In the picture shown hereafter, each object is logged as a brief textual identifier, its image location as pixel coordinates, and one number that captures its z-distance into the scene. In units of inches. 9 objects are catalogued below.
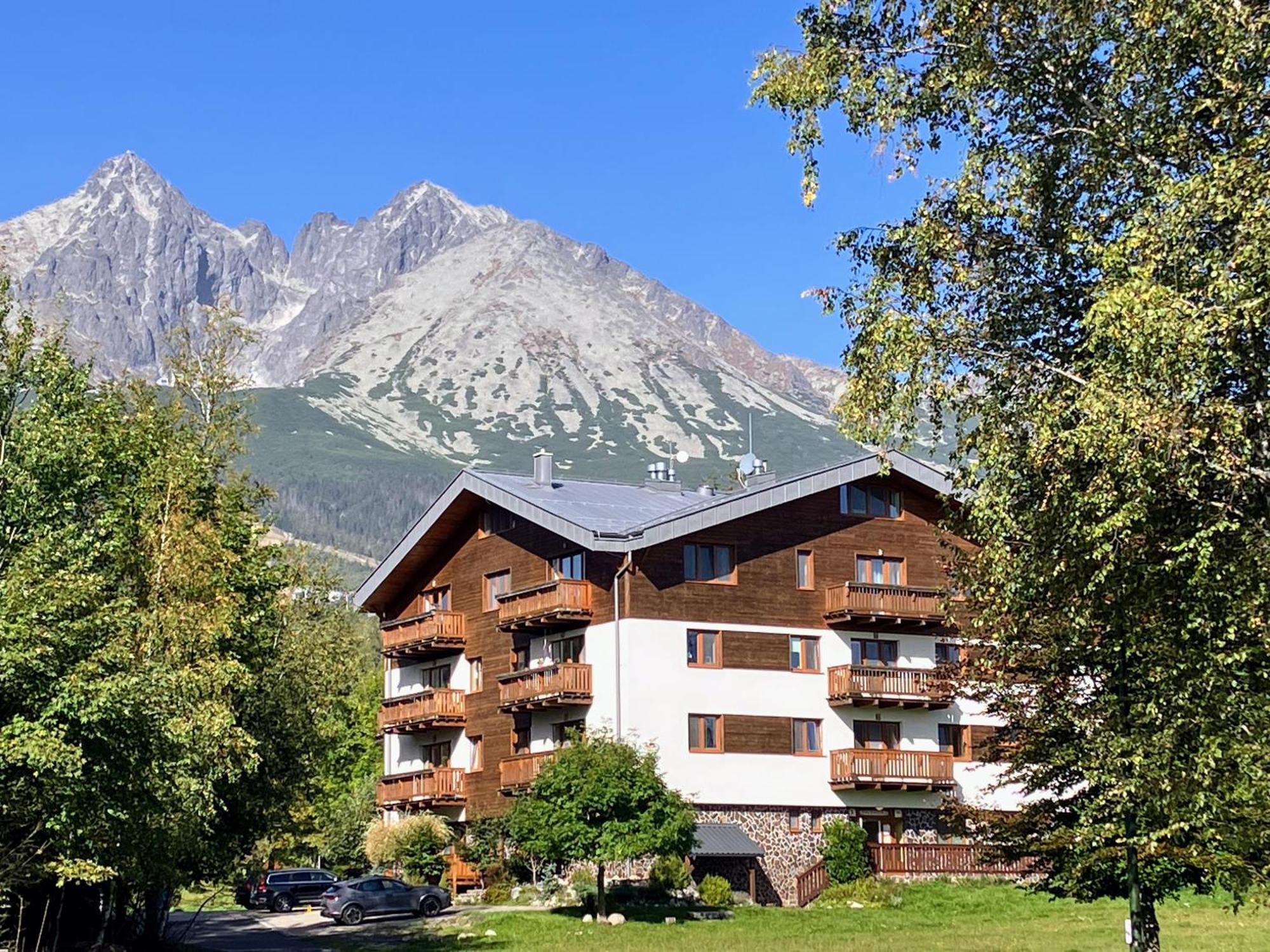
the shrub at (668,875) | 1940.2
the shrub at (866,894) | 1927.9
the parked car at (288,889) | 2390.5
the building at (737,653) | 2062.0
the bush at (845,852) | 2039.9
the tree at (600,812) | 1750.7
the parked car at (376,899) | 1994.3
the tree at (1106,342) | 744.3
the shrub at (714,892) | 1936.5
